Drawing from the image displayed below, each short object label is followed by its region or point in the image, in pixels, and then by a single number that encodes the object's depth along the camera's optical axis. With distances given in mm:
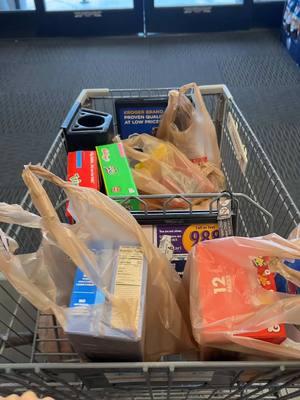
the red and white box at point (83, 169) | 810
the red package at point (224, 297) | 515
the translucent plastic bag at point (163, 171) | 918
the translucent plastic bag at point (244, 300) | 512
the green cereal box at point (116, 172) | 807
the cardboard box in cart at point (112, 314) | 492
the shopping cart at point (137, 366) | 519
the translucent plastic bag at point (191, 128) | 1005
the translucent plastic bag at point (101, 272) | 504
